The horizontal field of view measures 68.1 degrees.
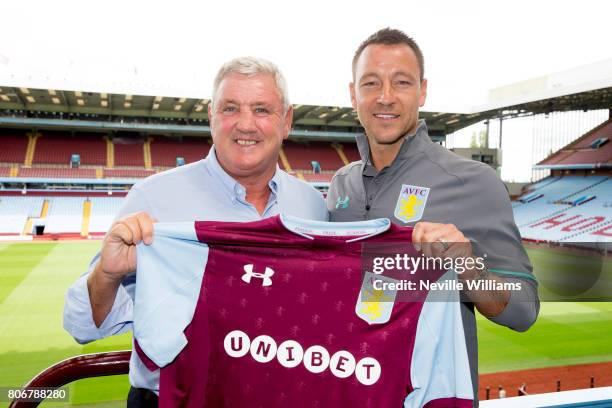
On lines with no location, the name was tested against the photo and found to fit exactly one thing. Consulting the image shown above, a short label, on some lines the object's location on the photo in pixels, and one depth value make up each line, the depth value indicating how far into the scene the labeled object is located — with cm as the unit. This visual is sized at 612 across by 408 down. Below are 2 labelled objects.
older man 194
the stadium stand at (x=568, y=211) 2073
